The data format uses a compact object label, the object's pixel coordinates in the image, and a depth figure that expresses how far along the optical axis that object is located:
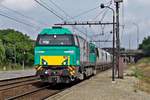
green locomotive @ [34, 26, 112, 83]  25.48
